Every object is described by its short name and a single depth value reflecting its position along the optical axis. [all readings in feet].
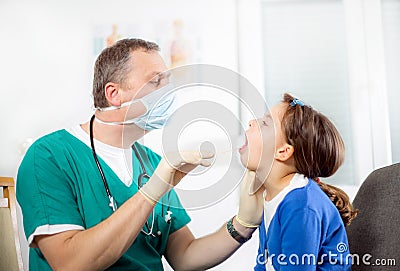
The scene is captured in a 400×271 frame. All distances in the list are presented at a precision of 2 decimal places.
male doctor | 4.05
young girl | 4.12
